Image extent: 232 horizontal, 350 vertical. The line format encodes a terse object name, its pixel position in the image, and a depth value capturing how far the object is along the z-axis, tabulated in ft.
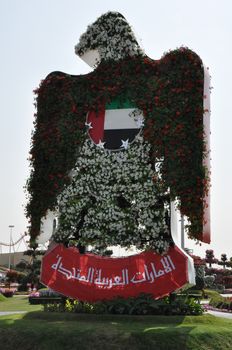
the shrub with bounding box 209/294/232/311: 91.42
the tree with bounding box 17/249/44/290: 175.18
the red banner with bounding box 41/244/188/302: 49.08
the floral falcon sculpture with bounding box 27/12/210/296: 50.47
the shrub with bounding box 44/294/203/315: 47.01
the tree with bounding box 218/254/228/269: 246.27
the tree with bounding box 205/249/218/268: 230.89
